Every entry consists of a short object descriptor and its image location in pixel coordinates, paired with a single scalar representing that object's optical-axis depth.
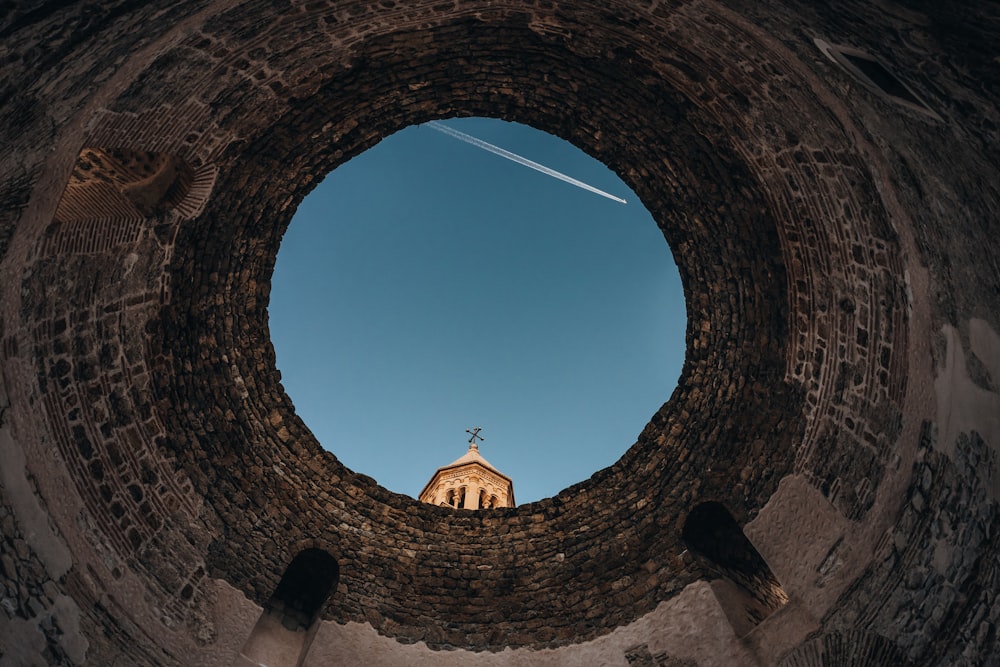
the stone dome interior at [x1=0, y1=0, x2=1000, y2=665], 5.13
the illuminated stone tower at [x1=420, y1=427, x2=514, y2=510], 19.89
